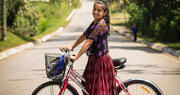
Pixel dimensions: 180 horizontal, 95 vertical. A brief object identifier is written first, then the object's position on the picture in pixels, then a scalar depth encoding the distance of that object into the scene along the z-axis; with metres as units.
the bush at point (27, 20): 27.53
